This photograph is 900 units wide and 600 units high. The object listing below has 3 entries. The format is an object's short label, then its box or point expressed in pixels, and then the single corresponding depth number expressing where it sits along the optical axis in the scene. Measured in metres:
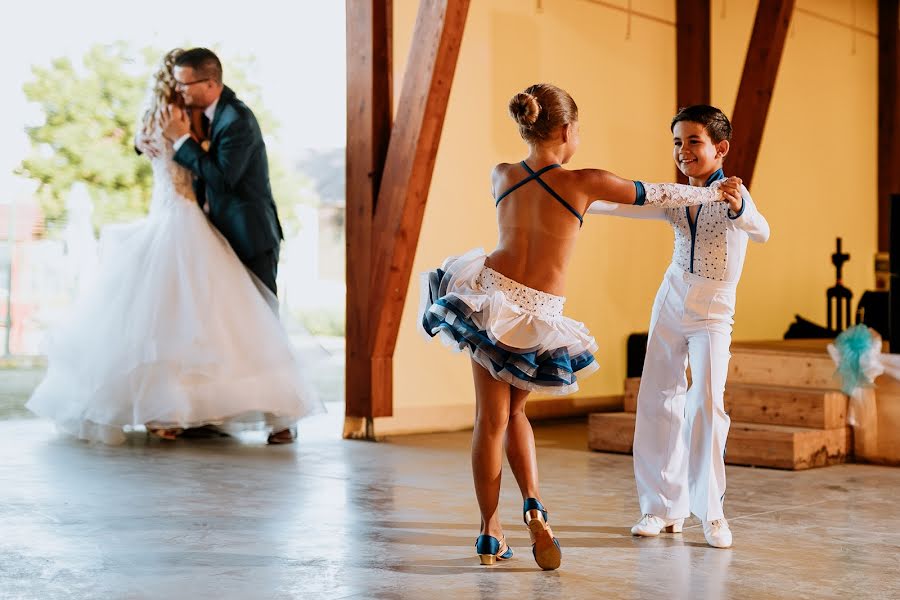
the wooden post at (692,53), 8.27
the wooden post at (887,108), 10.34
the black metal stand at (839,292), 8.84
